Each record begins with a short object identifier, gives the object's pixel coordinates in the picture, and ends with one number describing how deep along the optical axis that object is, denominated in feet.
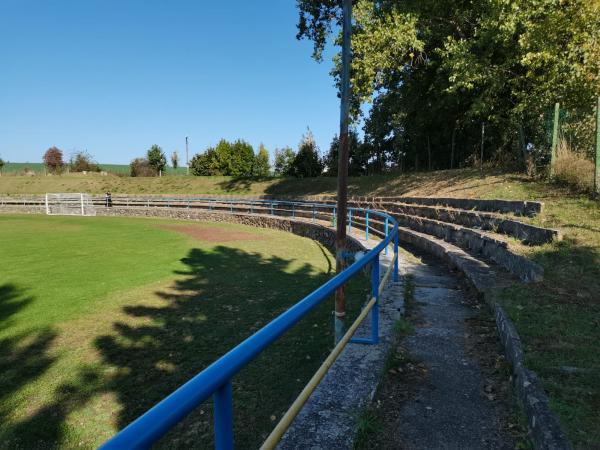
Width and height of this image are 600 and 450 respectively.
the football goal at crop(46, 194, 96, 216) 108.06
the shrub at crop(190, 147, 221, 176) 190.49
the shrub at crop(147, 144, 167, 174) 194.90
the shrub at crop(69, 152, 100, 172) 201.44
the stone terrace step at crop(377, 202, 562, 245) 21.83
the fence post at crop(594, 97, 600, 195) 26.89
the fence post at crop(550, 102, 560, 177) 34.50
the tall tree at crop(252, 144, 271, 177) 197.98
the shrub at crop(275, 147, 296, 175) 179.52
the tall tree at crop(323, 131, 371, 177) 118.52
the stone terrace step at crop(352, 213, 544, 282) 18.05
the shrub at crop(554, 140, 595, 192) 29.76
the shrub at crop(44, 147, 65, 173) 218.59
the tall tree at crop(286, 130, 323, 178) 128.88
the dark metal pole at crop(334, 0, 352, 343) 13.29
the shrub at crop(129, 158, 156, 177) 173.79
